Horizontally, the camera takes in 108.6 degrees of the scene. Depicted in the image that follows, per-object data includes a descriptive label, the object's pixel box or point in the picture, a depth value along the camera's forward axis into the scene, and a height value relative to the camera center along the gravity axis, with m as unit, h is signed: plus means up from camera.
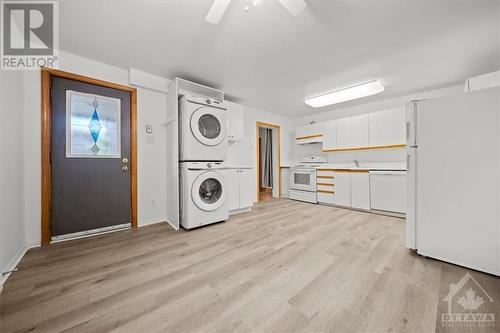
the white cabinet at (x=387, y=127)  3.27 +0.72
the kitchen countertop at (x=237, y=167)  2.90 -0.02
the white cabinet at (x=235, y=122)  3.38 +0.85
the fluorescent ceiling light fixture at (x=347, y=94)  2.97 +1.31
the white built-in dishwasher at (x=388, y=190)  2.98 -0.43
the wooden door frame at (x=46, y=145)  2.01 +0.25
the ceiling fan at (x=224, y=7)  1.20 +1.11
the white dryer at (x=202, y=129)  2.49 +0.54
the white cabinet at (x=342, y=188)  3.61 -0.47
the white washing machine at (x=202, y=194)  2.45 -0.41
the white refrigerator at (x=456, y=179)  1.39 -0.12
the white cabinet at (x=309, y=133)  4.42 +0.83
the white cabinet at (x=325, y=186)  3.85 -0.46
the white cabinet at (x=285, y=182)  4.79 -0.45
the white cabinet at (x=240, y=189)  3.17 -0.43
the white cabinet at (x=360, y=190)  3.37 -0.47
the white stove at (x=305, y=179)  4.20 -0.33
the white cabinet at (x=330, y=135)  4.14 +0.73
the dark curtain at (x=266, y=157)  5.30 +0.27
